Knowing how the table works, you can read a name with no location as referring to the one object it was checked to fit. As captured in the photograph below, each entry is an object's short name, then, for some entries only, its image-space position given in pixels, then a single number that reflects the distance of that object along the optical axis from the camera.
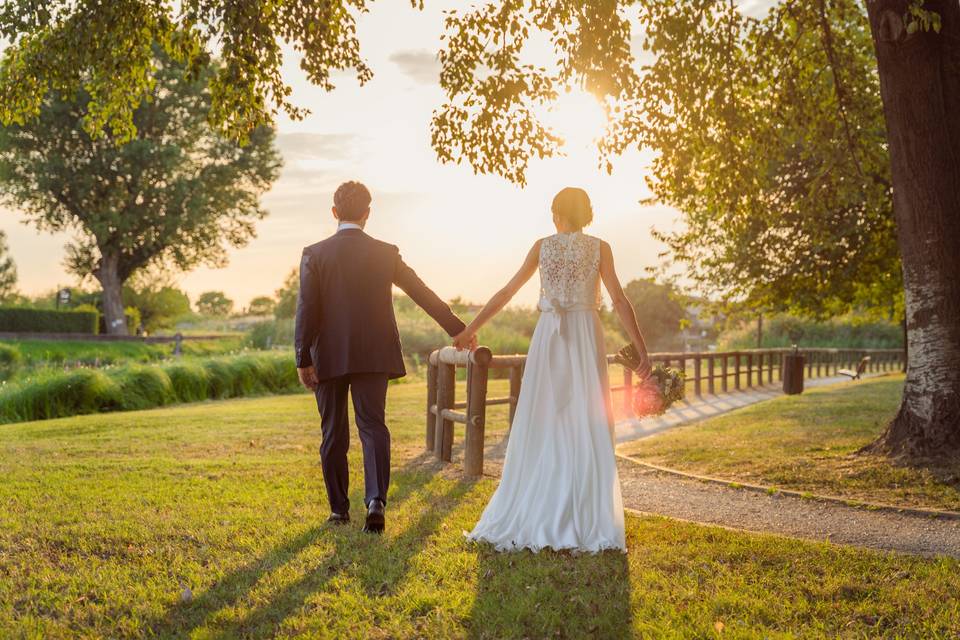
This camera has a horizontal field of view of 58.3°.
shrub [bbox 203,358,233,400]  19.55
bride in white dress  5.32
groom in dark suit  5.57
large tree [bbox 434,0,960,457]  8.58
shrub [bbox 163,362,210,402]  18.55
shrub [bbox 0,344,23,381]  22.06
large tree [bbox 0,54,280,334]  36.41
